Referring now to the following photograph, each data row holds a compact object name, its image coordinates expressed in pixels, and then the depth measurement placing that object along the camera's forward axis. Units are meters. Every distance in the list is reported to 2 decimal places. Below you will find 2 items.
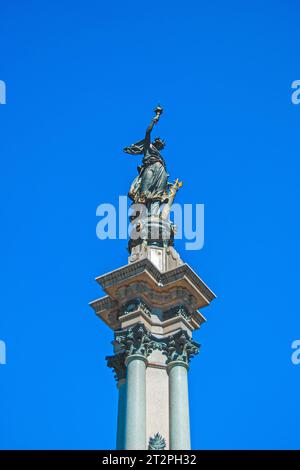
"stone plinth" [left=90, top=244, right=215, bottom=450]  19.20
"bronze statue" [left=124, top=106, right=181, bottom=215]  24.38
